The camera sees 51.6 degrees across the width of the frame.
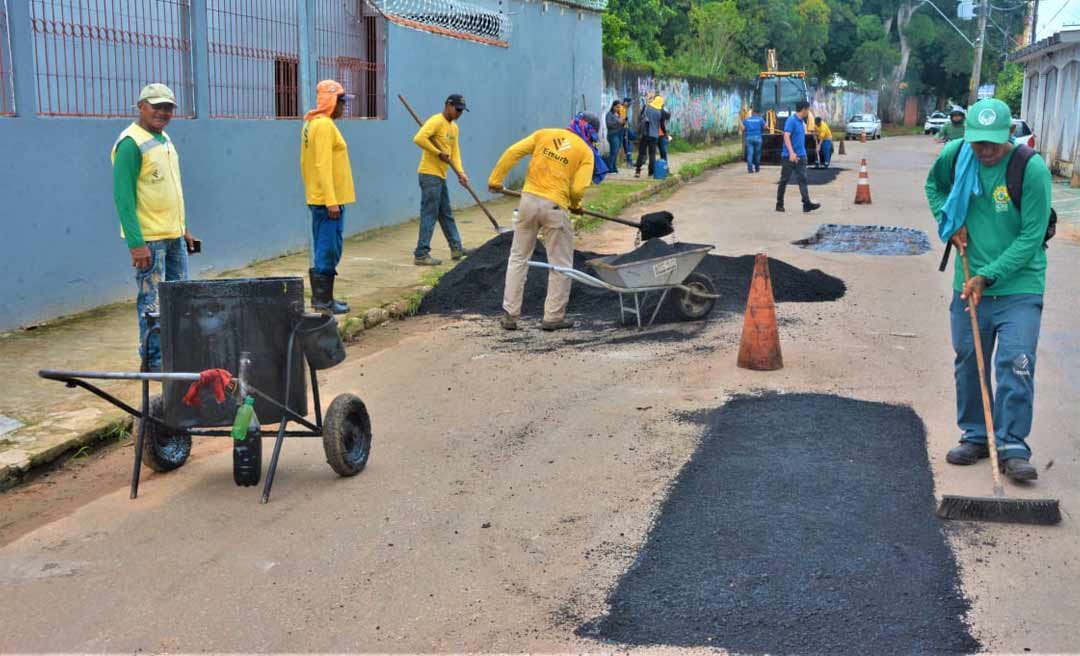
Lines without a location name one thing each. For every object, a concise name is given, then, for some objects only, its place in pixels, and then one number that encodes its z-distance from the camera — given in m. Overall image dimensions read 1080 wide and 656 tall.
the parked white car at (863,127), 54.69
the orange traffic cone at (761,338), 7.75
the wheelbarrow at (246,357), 5.29
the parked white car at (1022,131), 22.02
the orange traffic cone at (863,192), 20.31
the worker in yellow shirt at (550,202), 9.13
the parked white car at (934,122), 63.90
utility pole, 45.97
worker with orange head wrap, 9.48
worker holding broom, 5.36
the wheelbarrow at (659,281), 8.88
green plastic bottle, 4.89
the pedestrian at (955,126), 18.17
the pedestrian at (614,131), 26.38
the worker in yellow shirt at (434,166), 12.18
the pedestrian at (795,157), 18.34
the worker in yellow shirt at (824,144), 30.11
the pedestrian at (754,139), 28.41
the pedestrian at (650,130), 25.59
